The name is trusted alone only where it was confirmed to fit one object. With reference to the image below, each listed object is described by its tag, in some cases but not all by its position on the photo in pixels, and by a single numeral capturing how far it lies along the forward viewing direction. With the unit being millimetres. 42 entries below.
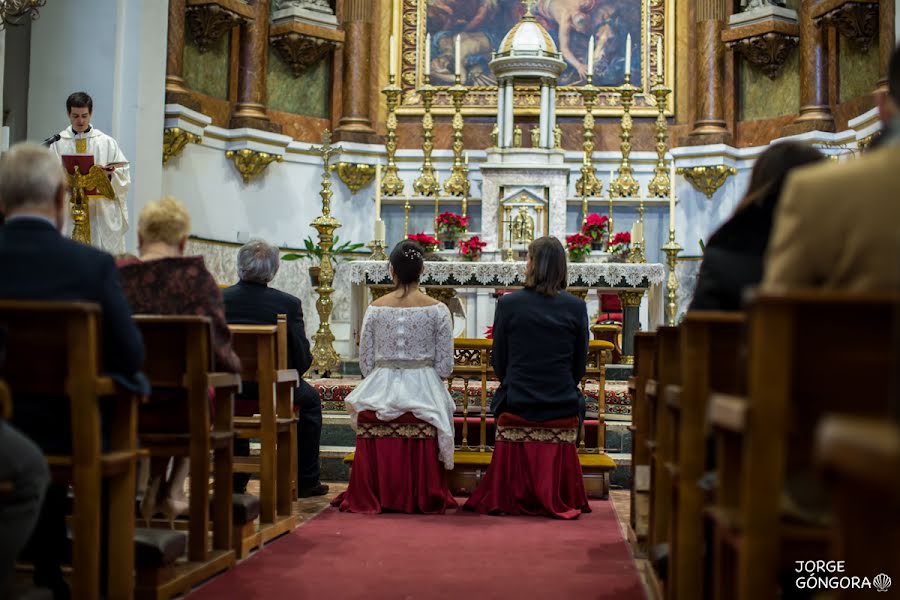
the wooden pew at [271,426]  4863
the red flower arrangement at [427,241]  9477
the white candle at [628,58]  10636
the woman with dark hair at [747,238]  3145
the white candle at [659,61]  11234
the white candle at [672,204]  9121
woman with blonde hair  4164
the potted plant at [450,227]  10008
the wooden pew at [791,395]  2047
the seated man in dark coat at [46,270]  3227
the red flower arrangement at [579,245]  9398
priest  7613
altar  9062
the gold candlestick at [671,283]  9211
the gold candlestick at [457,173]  11680
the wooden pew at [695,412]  3004
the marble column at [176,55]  10680
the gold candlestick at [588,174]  11375
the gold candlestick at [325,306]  8953
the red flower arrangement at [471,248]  9484
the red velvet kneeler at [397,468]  5879
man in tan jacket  2018
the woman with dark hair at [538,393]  5789
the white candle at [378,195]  9492
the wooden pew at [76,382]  3062
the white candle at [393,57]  9977
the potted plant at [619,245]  9602
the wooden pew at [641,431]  5039
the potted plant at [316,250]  9960
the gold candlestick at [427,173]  11609
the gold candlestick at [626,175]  11352
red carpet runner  3977
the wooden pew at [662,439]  3887
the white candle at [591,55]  10547
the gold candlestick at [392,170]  11612
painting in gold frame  12383
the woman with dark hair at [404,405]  5848
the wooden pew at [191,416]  3830
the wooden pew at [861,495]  1535
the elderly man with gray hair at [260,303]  5773
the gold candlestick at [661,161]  10945
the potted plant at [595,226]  9867
